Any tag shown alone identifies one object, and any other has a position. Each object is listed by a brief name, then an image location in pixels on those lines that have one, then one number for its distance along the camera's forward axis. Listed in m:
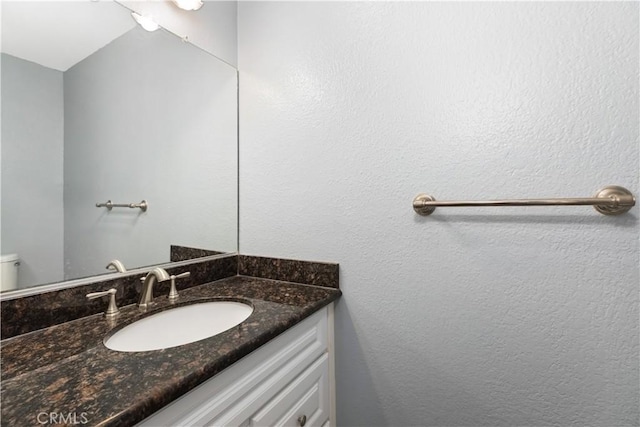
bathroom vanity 0.45
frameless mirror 0.73
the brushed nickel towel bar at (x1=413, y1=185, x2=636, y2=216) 0.69
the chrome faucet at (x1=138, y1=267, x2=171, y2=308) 0.89
